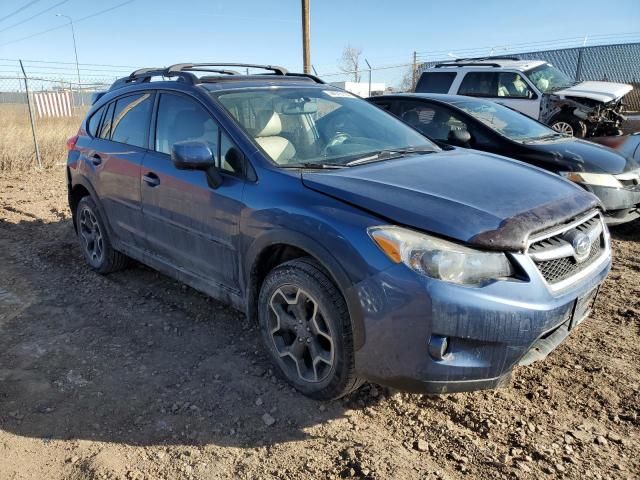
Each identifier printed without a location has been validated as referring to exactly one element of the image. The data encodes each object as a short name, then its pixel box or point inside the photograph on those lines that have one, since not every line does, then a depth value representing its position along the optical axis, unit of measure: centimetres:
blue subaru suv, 232
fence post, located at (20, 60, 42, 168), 1069
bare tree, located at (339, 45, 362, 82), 2128
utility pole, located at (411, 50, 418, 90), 2120
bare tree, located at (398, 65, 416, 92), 2210
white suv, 1040
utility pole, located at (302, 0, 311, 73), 1591
